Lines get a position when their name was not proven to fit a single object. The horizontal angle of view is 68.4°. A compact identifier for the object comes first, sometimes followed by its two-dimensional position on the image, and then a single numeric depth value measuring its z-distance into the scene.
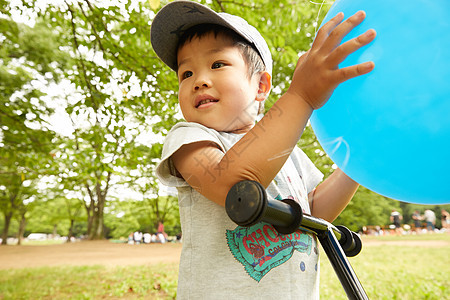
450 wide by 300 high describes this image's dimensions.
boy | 0.34
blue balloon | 0.31
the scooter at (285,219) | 0.29
